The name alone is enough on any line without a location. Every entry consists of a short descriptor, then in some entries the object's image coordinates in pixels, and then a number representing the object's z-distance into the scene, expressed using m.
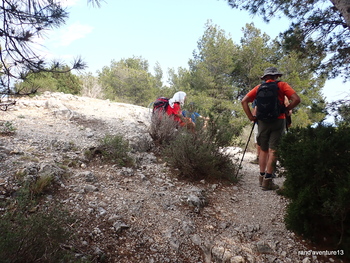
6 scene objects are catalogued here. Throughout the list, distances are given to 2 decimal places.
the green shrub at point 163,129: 4.84
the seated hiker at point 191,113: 4.66
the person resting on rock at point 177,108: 4.88
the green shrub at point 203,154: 3.41
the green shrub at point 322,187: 1.64
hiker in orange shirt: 3.07
